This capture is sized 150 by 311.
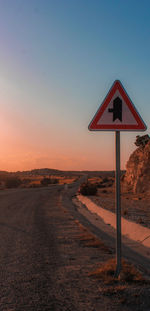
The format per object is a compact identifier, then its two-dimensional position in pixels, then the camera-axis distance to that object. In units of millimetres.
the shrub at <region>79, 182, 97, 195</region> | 35156
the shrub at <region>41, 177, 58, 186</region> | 76831
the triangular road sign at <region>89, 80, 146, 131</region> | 5039
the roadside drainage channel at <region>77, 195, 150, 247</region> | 9608
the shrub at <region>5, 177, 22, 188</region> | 60500
